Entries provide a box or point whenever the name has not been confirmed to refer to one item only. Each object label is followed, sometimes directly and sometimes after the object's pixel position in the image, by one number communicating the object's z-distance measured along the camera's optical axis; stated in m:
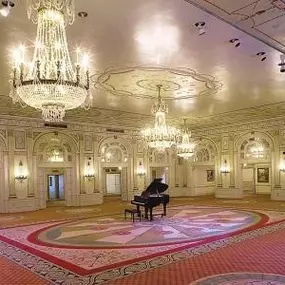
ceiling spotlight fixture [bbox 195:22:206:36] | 5.68
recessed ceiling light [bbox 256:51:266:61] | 7.19
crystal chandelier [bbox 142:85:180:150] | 10.35
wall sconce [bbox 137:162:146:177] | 18.50
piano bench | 11.33
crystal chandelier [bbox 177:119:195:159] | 15.04
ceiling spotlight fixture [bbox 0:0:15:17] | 4.73
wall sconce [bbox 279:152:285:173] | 16.17
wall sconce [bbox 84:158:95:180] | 16.66
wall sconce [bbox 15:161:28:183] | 14.66
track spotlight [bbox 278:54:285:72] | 7.39
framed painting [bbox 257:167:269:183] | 20.87
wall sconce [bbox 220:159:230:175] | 18.30
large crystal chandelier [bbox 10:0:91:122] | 4.39
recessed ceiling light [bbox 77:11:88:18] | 5.24
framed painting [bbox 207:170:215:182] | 21.65
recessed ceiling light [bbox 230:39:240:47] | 6.44
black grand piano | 11.47
